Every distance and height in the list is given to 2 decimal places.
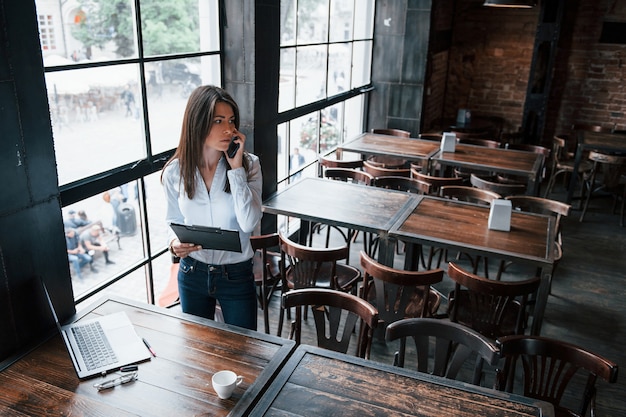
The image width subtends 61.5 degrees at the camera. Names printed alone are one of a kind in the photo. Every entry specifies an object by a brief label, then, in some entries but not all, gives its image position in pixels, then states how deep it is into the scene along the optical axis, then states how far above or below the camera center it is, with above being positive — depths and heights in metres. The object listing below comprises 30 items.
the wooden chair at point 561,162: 6.59 -1.44
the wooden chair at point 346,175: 4.68 -1.19
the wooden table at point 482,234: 3.19 -1.21
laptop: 1.96 -1.18
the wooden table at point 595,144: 6.12 -1.10
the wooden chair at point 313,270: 3.13 -1.43
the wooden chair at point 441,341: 2.26 -1.24
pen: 2.06 -1.19
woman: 2.33 -0.72
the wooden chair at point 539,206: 4.06 -1.22
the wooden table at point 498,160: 4.90 -1.11
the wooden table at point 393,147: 5.36 -1.11
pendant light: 4.72 +0.34
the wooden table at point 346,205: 3.57 -1.20
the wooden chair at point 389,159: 5.85 -1.32
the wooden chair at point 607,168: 5.80 -1.32
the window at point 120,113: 2.52 -0.43
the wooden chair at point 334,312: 2.42 -1.21
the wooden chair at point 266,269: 3.32 -1.58
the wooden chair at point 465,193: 4.32 -1.20
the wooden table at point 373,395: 1.80 -1.21
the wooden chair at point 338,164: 5.05 -1.17
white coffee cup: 1.79 -1.15
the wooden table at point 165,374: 1.77 -1.20
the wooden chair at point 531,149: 5.58 -1.09
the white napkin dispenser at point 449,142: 5.41 -0.99
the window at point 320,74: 4.69 -0.37
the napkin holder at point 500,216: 3.52 -1.10
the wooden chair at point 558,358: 2.13 -1.24
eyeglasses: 1.86 -1.20
